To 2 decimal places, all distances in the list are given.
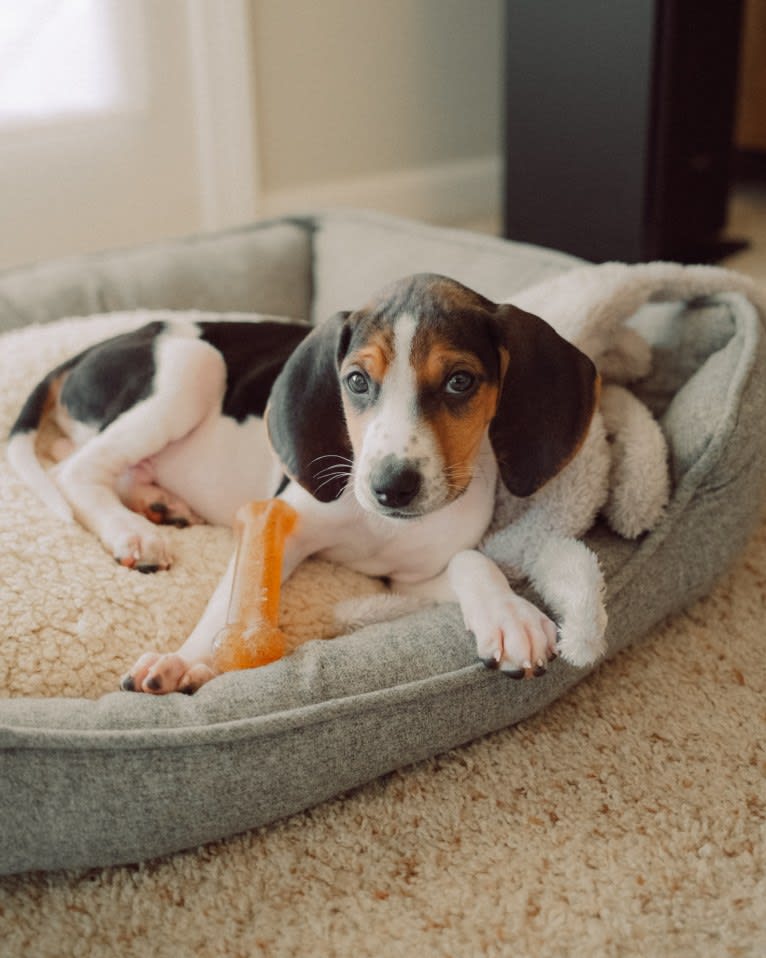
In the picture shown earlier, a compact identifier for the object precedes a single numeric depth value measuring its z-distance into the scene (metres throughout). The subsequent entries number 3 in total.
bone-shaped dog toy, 0.63
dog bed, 0.55
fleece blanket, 0.63
